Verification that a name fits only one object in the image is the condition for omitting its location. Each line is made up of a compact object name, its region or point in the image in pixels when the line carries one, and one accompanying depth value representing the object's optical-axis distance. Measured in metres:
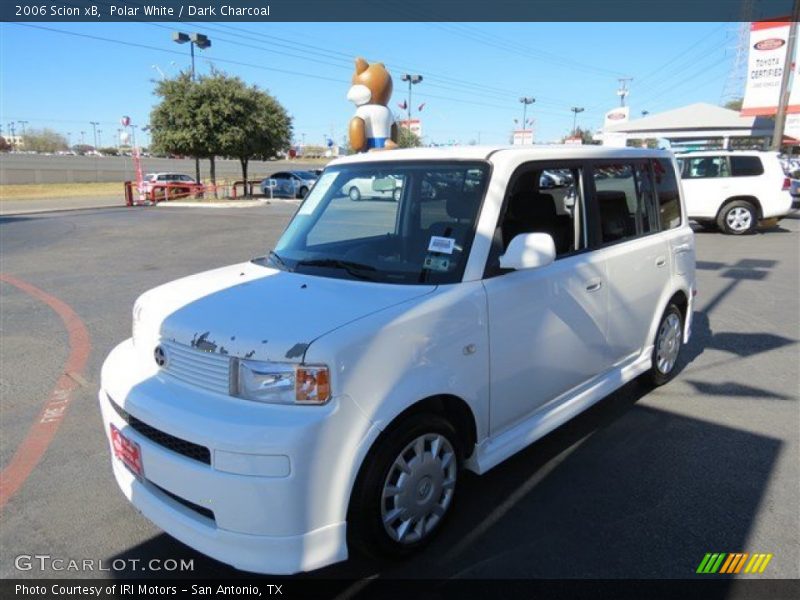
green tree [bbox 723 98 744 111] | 67.97
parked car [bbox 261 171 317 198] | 32.34
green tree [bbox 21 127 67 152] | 132.12
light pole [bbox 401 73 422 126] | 44.59
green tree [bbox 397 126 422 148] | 40.22
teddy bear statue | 14.18
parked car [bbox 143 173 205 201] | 29.22
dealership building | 30.73
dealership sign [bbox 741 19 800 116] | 26.03
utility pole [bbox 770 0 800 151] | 21.78
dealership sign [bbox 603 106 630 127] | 51.49
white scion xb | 2.26
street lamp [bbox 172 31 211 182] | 31.17
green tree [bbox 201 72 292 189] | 28.83
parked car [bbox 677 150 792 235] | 14.45
